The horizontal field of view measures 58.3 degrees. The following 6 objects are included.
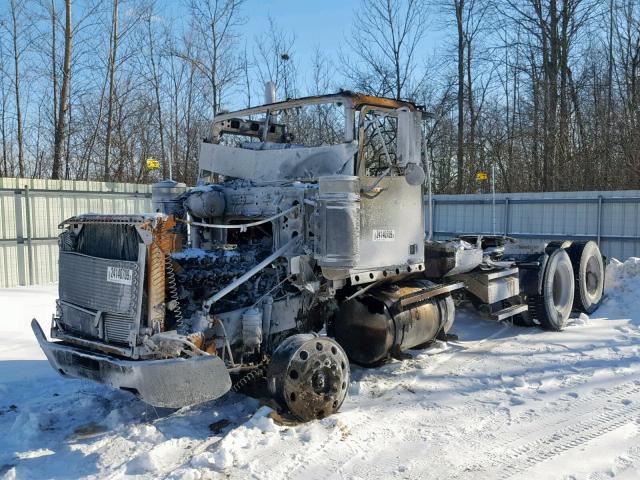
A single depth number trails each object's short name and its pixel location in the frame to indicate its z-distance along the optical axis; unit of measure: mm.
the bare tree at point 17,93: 20022
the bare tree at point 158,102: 24062
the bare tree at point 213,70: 22516
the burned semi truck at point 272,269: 4109
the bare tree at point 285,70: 24094
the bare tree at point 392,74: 23422
